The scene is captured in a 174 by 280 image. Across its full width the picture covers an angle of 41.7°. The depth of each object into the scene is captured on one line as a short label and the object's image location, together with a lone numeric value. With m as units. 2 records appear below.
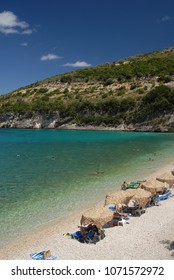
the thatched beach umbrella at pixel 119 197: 12.55
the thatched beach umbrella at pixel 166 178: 15.70
